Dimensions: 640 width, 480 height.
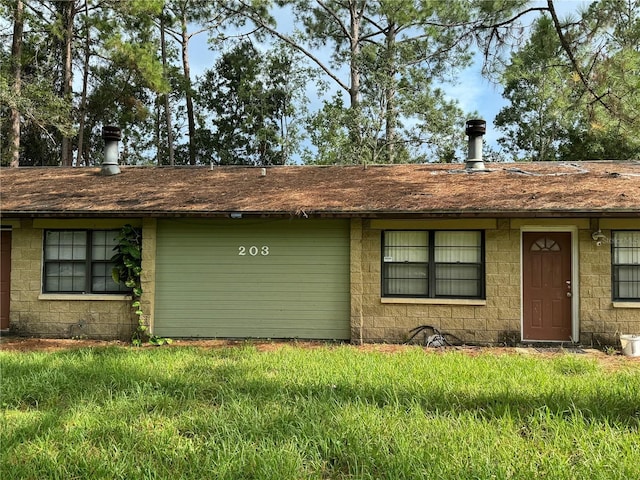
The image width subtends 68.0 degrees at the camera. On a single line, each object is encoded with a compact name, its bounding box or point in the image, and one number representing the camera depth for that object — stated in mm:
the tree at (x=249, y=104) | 26047
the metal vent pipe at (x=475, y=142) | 11961
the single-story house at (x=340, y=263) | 8836
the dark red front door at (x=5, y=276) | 9930
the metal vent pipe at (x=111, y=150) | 12664
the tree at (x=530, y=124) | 26250
